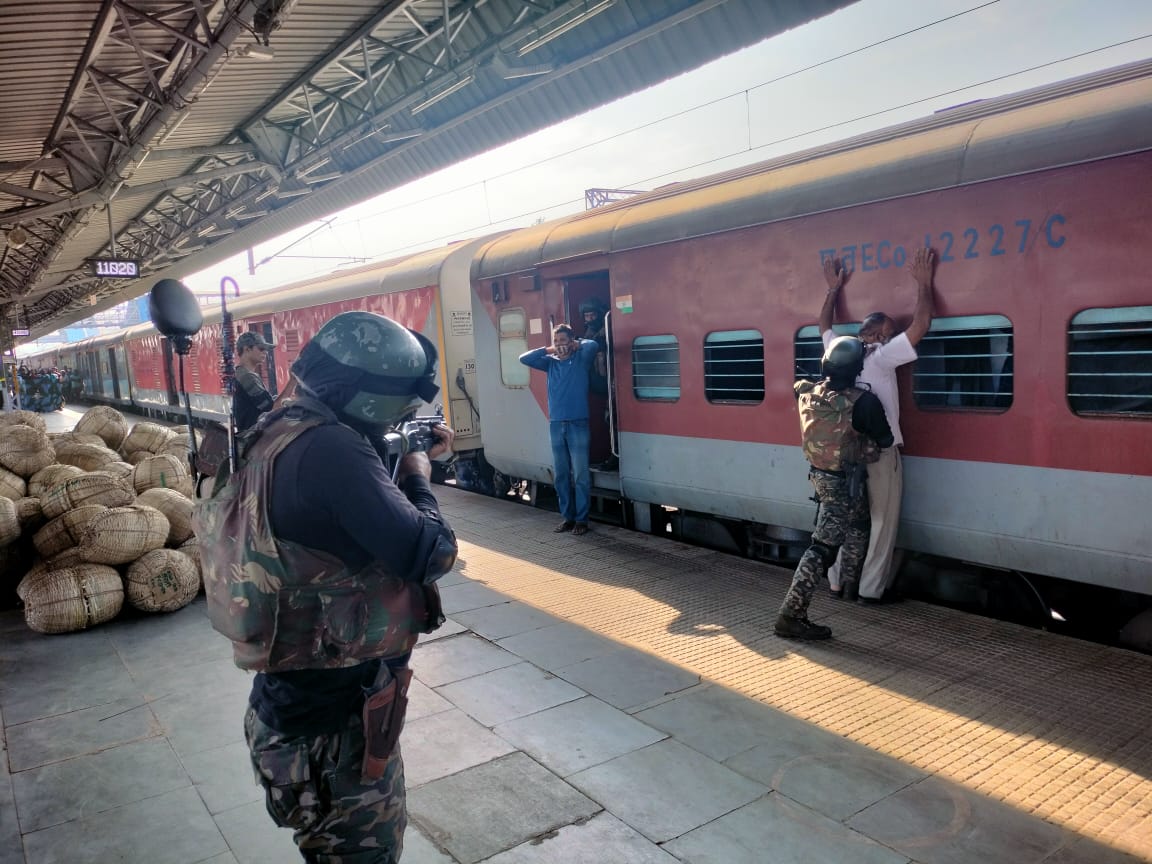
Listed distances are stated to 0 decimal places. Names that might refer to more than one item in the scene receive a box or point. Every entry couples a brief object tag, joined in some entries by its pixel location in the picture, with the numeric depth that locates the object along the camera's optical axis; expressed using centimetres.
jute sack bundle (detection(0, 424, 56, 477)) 793
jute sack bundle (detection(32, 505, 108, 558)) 646
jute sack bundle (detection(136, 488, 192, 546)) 686
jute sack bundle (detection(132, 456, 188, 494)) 794
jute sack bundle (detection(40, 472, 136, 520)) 683
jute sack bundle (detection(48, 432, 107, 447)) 928
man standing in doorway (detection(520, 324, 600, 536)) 800
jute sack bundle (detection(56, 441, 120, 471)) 876
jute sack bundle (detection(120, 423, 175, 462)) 994
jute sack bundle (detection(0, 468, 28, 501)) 750
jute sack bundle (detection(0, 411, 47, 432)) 920
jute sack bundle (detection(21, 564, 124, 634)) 576
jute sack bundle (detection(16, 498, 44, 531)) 681
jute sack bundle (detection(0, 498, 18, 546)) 651
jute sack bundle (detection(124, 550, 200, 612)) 607
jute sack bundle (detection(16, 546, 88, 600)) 597
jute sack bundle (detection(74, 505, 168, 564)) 600
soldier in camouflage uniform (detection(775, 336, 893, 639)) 496
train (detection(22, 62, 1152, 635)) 433
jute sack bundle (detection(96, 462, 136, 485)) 826
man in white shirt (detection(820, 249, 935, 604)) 505
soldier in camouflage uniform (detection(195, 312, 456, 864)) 214
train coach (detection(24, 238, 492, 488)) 1091
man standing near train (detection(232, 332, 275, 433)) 474
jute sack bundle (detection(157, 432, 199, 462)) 905
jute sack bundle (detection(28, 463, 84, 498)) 766
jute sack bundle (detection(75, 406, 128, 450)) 1031
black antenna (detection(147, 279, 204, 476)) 329
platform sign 1457
